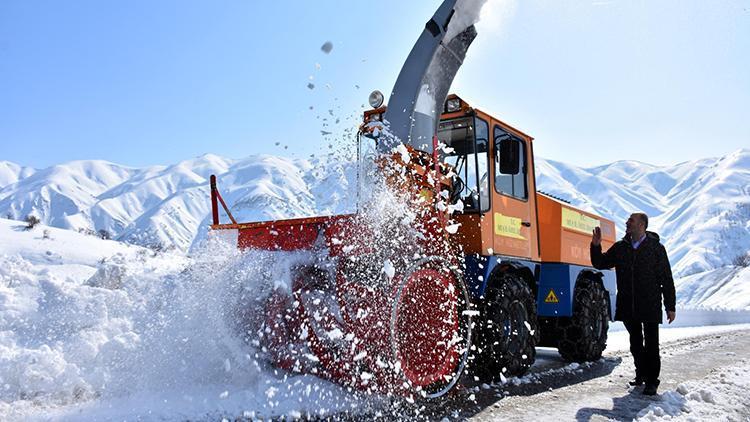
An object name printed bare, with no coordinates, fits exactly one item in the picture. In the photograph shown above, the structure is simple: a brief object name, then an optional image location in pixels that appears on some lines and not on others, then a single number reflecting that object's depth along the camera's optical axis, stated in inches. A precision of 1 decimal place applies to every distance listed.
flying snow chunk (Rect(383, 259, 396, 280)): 161.6
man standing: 210.7
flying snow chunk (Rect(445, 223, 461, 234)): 197.3
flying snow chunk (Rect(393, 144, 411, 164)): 184.3
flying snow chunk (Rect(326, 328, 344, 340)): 165.2
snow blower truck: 166.2
